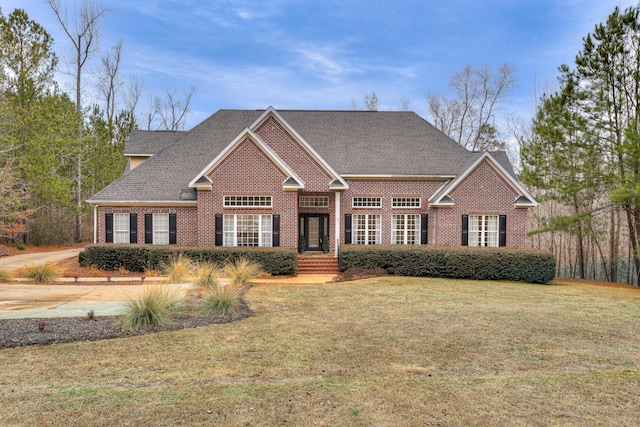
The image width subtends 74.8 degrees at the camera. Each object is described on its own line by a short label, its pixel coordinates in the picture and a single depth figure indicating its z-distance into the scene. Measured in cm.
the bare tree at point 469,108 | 4091
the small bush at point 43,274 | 1541
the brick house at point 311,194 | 1950
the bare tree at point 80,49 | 3441
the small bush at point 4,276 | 1509
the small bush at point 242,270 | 1520
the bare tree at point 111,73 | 4244
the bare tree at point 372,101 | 4709
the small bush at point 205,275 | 1254
